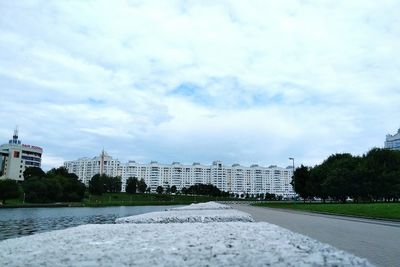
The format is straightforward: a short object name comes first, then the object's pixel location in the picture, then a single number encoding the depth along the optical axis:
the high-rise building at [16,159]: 166.12
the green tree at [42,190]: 104.07
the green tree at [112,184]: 177.66
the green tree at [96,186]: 157.00
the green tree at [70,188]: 113.69
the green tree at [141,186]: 187.62
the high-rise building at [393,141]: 169.20
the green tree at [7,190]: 96.88
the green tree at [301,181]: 93.19
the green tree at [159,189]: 193.61
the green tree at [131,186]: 178.38
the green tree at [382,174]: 73.12
